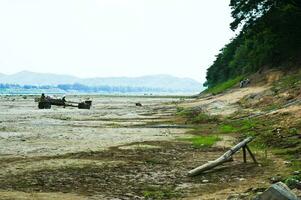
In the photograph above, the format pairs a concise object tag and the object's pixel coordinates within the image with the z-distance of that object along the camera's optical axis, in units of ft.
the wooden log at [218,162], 47.96
